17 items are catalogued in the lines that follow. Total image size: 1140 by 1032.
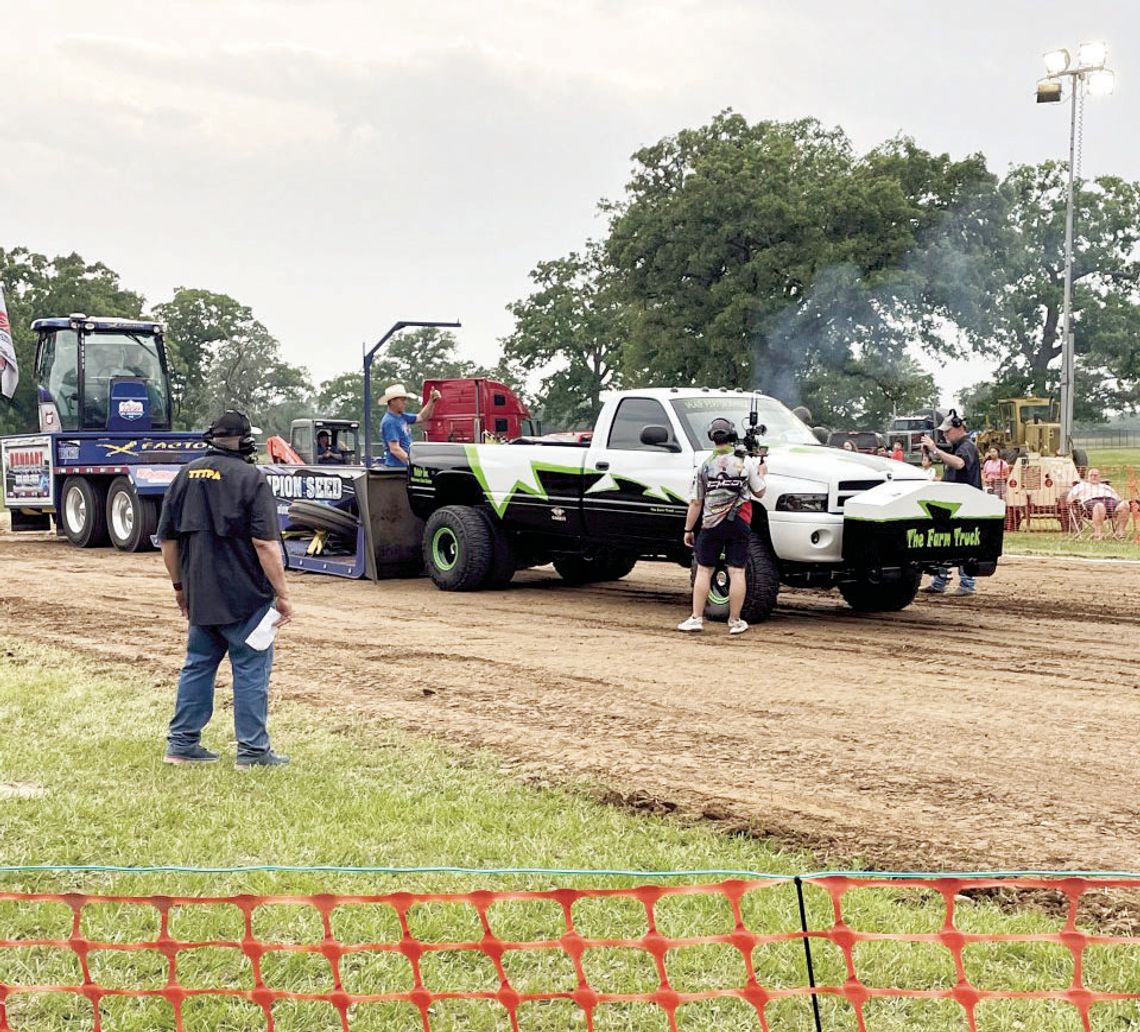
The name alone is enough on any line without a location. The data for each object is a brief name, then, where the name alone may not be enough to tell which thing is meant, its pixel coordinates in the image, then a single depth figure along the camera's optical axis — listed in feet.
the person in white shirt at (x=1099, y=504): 70.44
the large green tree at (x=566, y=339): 232.94
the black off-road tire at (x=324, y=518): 50.14
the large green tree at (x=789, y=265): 158.92
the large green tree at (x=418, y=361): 319.88
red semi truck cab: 115.44
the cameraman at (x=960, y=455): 43.86
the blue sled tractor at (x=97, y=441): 64.59
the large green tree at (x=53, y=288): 244.42
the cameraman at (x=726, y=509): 35.60
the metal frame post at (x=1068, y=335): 93.76
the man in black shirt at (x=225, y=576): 21.99
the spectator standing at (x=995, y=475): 78.89
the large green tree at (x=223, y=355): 281.74
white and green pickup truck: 36.52
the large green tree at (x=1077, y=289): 204.13
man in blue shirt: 48.78
